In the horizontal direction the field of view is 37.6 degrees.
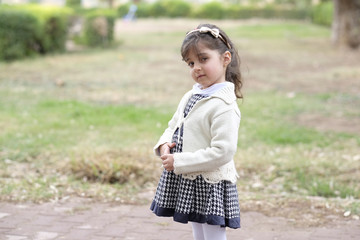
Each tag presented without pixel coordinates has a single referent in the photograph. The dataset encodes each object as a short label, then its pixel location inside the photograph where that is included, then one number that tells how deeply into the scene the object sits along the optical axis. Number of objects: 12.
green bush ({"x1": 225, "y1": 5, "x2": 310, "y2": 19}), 40.62
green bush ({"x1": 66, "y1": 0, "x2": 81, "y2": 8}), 35.23
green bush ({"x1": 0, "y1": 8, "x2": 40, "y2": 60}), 13.29
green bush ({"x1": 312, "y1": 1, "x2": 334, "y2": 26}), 30.15
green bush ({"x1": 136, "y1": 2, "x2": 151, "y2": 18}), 40.78
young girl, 2.50
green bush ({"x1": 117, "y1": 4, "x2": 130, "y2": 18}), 41.72
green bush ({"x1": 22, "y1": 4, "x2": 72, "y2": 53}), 14.96
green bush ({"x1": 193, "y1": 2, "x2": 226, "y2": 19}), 40.16
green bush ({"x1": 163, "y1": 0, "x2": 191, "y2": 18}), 40.47
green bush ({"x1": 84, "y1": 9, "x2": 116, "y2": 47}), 18.08
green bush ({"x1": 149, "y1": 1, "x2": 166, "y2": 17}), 40.94
